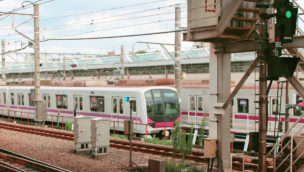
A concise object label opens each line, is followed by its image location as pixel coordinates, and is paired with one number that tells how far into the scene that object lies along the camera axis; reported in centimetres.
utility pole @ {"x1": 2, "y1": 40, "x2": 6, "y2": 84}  3936
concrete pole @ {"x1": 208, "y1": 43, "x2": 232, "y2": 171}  950
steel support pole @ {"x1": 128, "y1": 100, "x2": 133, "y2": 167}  1285
